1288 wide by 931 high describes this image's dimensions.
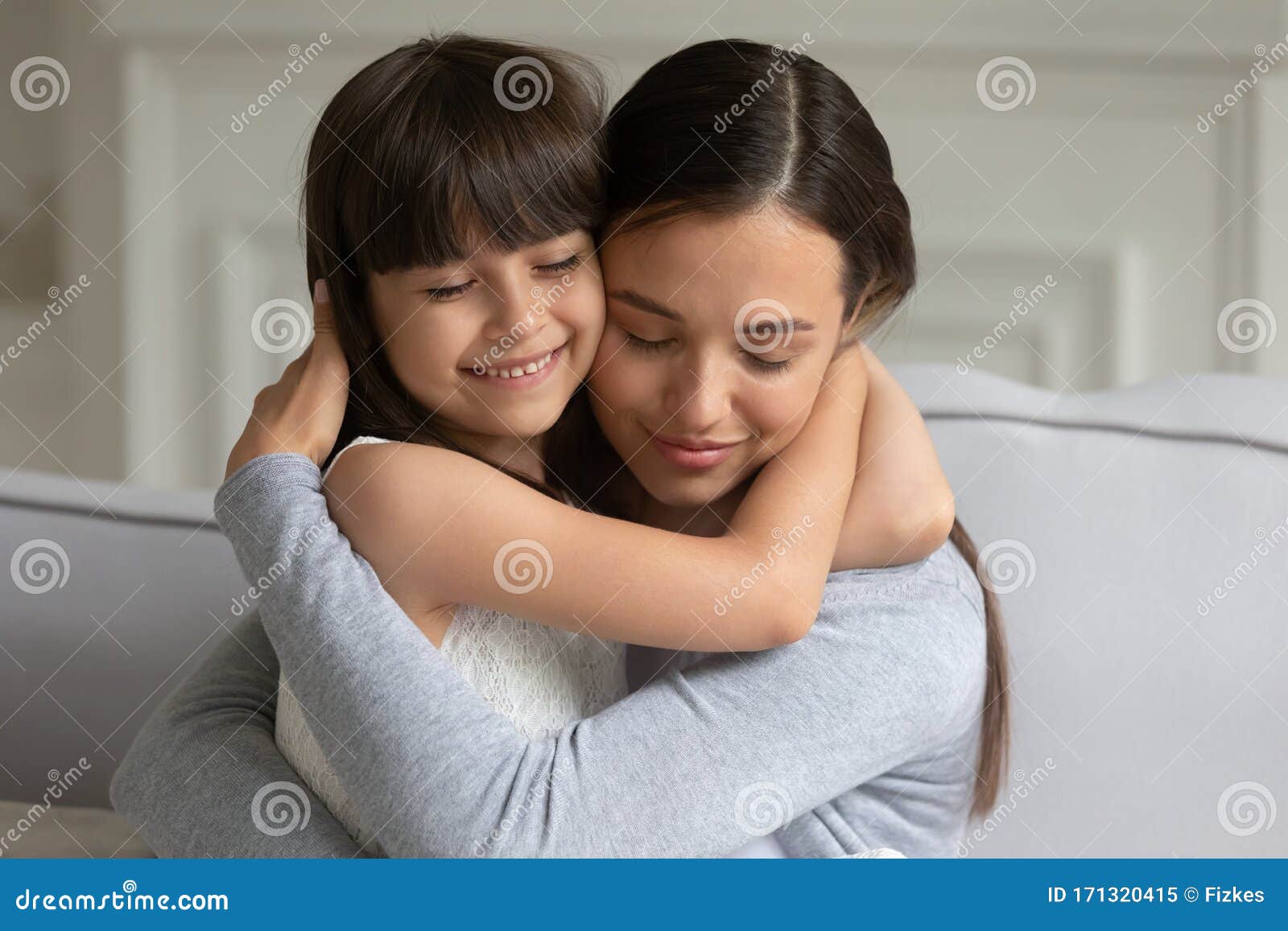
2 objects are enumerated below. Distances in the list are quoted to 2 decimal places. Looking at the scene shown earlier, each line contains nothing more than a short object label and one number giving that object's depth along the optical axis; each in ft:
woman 6.23
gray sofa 6.87
